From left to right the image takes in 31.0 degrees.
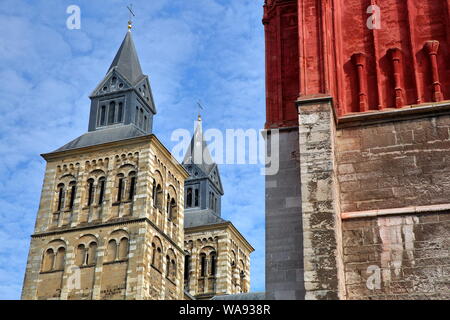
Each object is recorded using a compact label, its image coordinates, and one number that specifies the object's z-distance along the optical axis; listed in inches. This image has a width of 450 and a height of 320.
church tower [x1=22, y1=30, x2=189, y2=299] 1550.2
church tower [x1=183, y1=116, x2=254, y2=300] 2054.6
